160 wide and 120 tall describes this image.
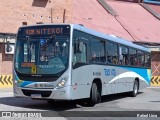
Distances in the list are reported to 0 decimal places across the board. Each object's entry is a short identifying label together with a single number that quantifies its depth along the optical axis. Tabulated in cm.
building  3083
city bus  1275
